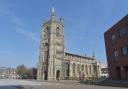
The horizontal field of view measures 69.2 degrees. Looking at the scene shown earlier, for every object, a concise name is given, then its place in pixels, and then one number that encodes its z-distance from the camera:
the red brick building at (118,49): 18.95
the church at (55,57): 45.52
